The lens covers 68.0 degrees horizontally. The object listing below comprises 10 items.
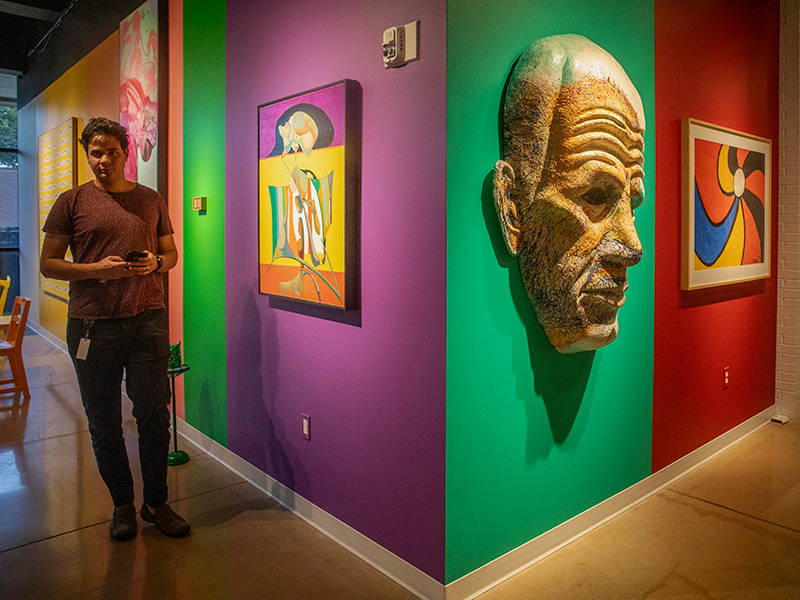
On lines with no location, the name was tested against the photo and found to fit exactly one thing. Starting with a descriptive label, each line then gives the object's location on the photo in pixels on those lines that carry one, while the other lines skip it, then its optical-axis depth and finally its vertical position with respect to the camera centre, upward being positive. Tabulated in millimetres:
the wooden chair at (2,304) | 4981 -178
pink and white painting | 3908 +1357
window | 8195 +1223
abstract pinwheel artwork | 3104 +453
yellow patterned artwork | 5738 +1214
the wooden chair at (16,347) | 4496 -477
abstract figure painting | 2254 +366
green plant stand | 3234 -939
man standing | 2344 -110
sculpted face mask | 2041 +369
